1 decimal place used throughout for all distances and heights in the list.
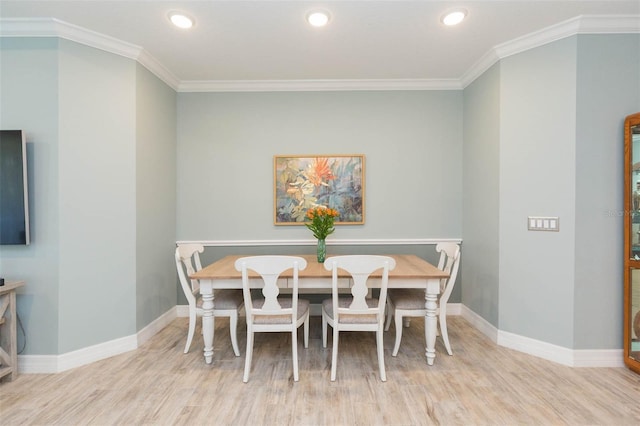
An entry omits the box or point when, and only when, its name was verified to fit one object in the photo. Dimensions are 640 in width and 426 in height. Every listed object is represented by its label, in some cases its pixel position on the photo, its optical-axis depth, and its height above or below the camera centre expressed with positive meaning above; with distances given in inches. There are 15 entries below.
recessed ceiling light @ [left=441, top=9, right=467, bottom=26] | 88.9 +58.6
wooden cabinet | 90.5 -9.4
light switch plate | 97.7 -4.9
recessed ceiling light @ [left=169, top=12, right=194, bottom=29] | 90.0 +58.6
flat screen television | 89.0 +5.9
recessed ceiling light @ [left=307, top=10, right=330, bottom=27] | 89.4 +58.6
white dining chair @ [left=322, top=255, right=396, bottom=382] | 84.3 -27.7
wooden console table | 86.0 -36.3
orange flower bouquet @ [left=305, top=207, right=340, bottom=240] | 114.0 -4.3
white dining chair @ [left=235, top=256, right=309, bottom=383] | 84.7 -28.0
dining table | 93.8 -23.7
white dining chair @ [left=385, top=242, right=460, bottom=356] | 98.9 -31.5
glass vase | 116.6 -16.1
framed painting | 137.9 +11.6
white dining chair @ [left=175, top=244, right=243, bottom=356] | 100.1 -32.0
